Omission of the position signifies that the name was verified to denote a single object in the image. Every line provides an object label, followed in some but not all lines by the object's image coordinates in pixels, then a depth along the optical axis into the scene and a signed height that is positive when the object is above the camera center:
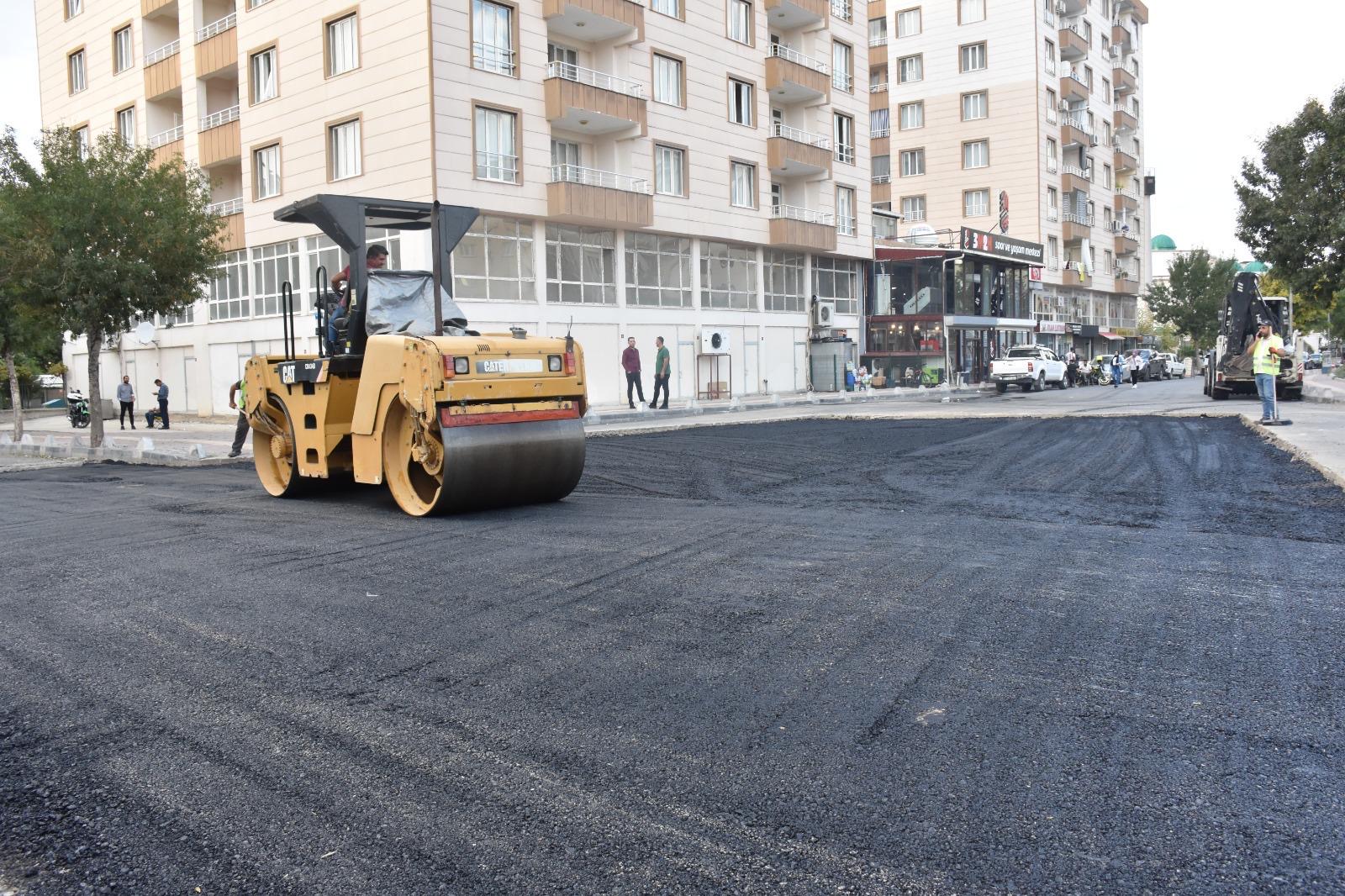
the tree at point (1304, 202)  28.83 +4.67
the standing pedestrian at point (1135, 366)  49.78 +0.50
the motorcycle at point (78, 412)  33.19 -0.28
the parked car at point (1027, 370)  43.56 +0.38
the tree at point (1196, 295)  76.62 +5.73
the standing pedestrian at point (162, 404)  30.50 -0.12
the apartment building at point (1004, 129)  62.56 +15.10
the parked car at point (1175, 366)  63.16 +0.52
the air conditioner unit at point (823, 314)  44.66 +2.88
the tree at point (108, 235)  20.72 +3.29
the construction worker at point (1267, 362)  18.16 +0.18
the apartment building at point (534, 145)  30.12 +7.91
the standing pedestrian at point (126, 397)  31.00 +0.13
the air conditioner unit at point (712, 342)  38.43 +1.59
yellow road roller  9.23 +0.01
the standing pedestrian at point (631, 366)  29.84 +0.64
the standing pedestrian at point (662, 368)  29.23 +0.54
